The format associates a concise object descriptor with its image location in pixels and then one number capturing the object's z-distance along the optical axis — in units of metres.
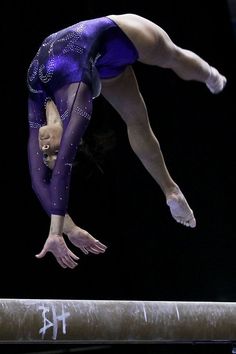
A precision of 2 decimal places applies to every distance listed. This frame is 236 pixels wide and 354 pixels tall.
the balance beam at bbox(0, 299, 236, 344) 7.35
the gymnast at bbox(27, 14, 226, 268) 7.85
